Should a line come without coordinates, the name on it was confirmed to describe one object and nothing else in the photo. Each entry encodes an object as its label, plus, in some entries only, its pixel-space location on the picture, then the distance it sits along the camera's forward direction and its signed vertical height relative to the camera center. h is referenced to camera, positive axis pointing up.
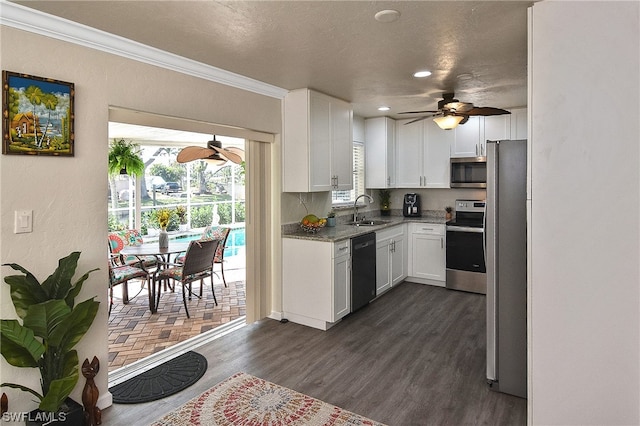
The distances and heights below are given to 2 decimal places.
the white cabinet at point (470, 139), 5.48 +0.92
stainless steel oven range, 5.17 -0.71
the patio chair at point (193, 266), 4.43 -0.72
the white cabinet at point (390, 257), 4.93 -0.71
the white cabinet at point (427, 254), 5.54 -0.71
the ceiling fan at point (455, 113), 3.71 +0.89
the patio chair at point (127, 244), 5.25 -0.50
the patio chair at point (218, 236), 5.50 -0.42
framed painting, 2.16 +0.54
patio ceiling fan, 5.74 +0.79
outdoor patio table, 4.53 -0.52
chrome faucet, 5.60 -0.11
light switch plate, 2.21 -0.08
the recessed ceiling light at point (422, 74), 3.49 +1.19
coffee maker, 6.19 -0.02
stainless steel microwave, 5.48 +0.46
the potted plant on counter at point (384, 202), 6.44 +0.05
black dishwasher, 4.29 -0.74
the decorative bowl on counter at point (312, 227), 4.35 -0.24
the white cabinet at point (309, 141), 4.13 +0.71
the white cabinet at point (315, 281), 3.96 -0.80
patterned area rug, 2.46 -1.35
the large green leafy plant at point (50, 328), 1.99 -0.64
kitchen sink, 5.25 -0.24
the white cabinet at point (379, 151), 5.88 +0.82
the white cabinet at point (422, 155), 5.78 +0.76
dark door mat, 2.74 -1.32
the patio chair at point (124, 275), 4.48 -0.81
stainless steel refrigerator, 2.73 -0.44
